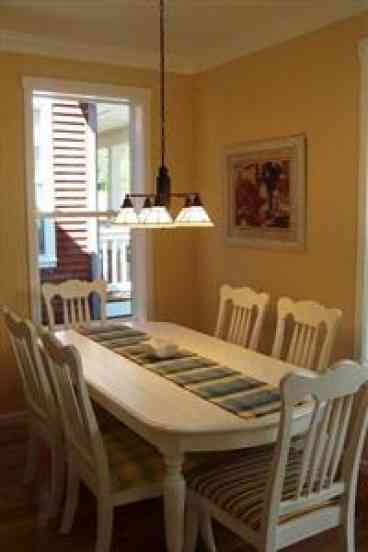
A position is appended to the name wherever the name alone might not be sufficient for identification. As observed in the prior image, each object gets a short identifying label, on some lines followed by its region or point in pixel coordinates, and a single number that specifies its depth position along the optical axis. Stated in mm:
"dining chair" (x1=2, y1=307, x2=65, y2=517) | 2619
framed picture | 3621
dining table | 2041
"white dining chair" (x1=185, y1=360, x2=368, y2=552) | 1866
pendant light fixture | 2605
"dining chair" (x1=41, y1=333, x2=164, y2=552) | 2190
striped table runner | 2238
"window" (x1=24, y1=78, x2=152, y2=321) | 4363
